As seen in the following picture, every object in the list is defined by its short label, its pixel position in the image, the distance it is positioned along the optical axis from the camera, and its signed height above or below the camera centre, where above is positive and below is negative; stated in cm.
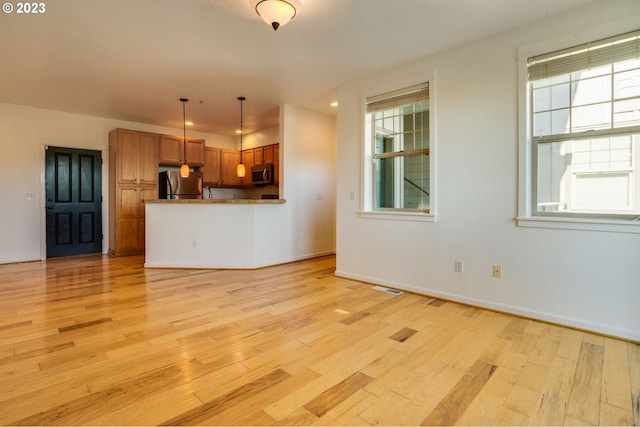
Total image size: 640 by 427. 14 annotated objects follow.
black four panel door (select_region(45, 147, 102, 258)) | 566 +14
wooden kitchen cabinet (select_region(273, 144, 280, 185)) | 659 +89
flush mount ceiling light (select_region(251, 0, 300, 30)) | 241 +151
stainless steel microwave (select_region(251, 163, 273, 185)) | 667 +72
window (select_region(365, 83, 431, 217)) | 371 +71
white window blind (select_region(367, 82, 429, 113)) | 365 +132
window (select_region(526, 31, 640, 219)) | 250 +65
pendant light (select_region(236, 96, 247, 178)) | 504 +64
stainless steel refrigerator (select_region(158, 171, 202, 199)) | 618 +45
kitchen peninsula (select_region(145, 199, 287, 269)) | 490 -40
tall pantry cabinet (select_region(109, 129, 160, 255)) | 595 +48
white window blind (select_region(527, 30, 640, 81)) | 248 +124
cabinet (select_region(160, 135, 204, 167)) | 645 +119
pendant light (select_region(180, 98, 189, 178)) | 516 +137
